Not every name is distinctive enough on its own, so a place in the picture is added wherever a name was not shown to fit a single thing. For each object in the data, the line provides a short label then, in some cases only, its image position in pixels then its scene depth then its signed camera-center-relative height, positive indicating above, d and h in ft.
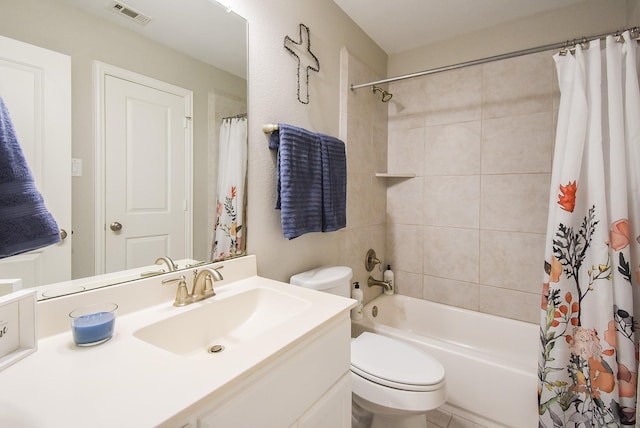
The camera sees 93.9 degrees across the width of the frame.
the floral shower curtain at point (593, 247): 3.90 -0.53
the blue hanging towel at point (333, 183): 5.01 +0.42
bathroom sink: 2.91 -1.26
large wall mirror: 2.57 +1.43
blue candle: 2.32 -0.97
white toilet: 3.89 -2.29
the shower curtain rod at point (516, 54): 4.21 +2.46
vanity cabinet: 1.95 -1.46
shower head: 7.21 +2.83
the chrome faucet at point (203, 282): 3.42 -0.88
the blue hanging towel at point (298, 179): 4.36 +0.43
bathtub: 4.66 -2.76
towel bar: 4.37 +1.16
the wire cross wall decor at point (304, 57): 4.93 +2.55
